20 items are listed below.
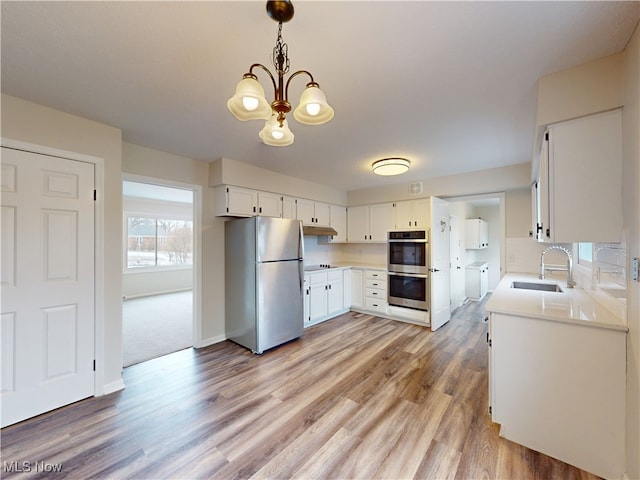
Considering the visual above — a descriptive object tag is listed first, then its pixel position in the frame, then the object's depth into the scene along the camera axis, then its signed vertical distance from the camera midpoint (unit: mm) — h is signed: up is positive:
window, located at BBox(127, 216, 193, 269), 6523 -33
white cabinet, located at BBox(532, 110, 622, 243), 1458 +372
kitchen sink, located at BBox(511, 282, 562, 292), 2721 -507
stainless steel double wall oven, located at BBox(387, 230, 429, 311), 3973 -454
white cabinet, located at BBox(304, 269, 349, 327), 4008 -920
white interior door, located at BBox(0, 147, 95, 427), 1911 -343
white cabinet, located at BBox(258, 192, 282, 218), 3692 +549
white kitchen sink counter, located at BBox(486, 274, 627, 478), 1442 -876
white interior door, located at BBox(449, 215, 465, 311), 4695 -484
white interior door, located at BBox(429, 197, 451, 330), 3822 -349
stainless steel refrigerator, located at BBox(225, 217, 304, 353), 3129 -531
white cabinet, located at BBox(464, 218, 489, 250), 5885 +157
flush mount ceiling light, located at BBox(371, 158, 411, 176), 3148 +951
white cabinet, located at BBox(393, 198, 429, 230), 4340 +471
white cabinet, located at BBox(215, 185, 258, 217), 3316 +535
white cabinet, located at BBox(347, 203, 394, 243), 4738 +363
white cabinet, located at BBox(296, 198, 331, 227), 4324 +510
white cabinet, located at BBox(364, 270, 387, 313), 4480 -904
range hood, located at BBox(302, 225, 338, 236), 4310 +183
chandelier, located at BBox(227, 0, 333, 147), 1067 +658
